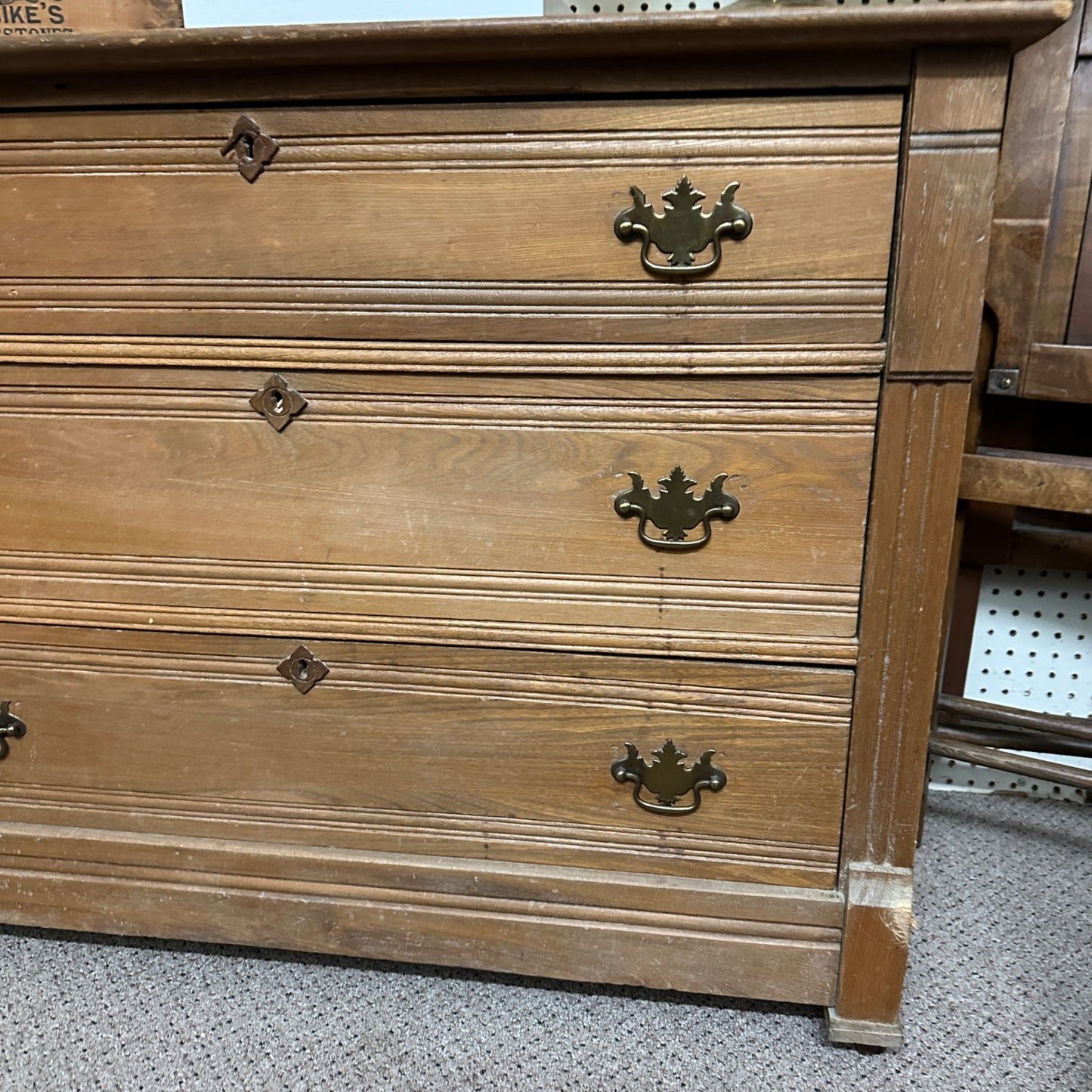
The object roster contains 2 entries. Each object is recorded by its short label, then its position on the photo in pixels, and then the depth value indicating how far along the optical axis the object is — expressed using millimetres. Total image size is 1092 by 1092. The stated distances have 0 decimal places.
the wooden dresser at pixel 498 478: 771
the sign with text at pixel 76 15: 1047
